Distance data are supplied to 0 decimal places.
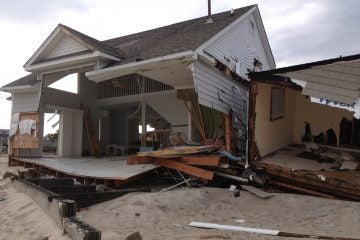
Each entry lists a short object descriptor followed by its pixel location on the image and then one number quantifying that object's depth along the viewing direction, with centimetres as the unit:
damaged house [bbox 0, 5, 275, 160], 1359
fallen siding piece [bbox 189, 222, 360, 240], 681
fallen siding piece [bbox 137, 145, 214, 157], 1134
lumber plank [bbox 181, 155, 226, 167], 1091
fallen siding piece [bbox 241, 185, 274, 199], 1000
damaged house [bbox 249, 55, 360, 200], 982
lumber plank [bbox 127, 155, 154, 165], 1169
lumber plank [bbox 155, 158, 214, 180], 1095
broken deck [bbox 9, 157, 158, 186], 1155
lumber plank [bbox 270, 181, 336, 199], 991
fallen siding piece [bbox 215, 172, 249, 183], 1094
